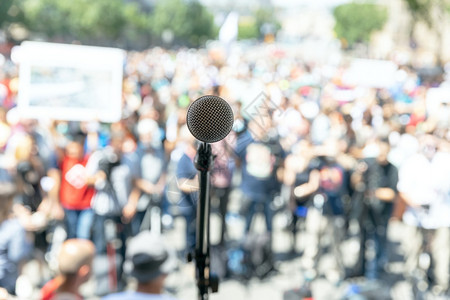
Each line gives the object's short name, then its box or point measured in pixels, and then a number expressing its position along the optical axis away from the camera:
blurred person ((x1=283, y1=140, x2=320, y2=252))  5.59
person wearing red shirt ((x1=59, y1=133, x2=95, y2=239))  5.15
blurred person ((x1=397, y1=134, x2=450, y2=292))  5.17
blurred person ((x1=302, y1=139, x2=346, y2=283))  5.62
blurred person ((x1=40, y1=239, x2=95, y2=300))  2.65
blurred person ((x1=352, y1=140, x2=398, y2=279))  5.47
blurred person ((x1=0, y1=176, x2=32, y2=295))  3.42
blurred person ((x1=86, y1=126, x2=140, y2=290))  5.08
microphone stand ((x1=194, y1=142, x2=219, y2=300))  1.78
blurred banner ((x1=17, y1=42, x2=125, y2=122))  6.39
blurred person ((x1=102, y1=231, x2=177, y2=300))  2.35
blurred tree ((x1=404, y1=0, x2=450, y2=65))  13.57
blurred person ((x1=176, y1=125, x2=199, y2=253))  5.02
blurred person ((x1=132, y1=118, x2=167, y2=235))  5.37
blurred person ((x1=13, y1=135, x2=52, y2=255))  5.09
